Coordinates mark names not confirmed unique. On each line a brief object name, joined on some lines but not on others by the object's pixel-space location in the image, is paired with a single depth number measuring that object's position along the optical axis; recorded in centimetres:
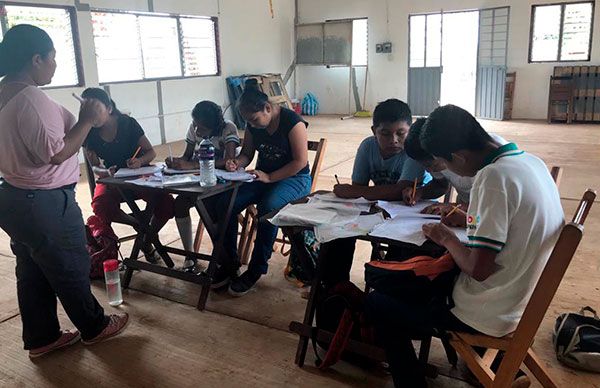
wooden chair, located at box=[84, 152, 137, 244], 318
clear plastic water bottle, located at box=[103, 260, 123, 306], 260
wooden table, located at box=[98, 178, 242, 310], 247
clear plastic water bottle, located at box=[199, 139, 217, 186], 254
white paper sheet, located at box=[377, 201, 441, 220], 197
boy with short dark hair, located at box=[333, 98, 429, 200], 220
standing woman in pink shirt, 185
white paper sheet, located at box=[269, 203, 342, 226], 191
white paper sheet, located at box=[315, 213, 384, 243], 178
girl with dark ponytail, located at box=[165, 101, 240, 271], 295
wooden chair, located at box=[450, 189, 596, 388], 125
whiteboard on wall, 1030
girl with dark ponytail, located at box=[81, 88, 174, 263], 296
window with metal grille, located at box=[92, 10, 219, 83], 696
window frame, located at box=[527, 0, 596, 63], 839
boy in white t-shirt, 130
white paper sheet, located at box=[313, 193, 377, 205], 217
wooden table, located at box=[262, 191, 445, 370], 186
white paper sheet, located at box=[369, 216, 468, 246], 168
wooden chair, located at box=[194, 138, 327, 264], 304
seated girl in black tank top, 266
